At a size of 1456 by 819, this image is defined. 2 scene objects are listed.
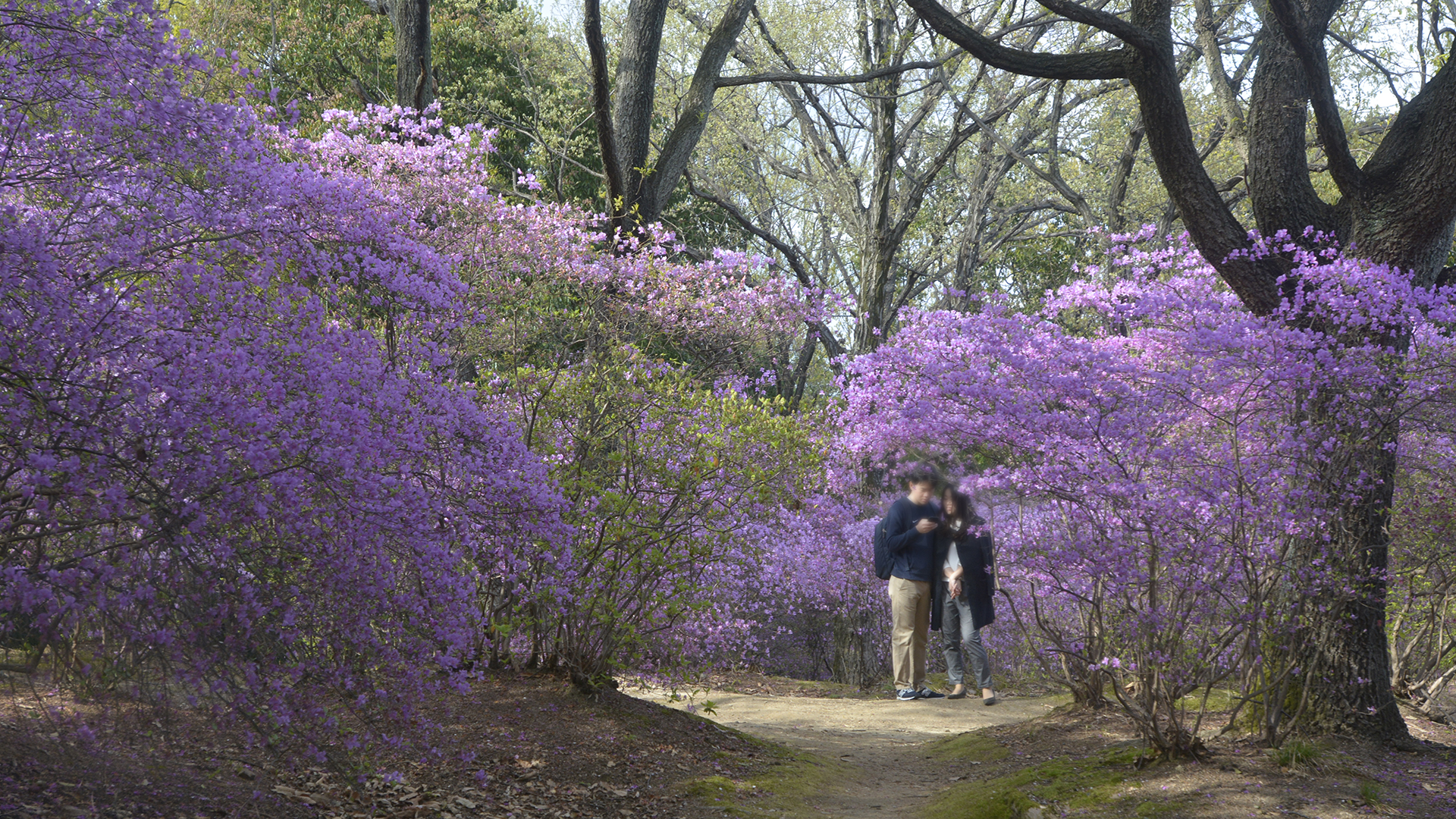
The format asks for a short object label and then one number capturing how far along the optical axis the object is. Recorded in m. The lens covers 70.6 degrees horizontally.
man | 8.54
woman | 8.48
